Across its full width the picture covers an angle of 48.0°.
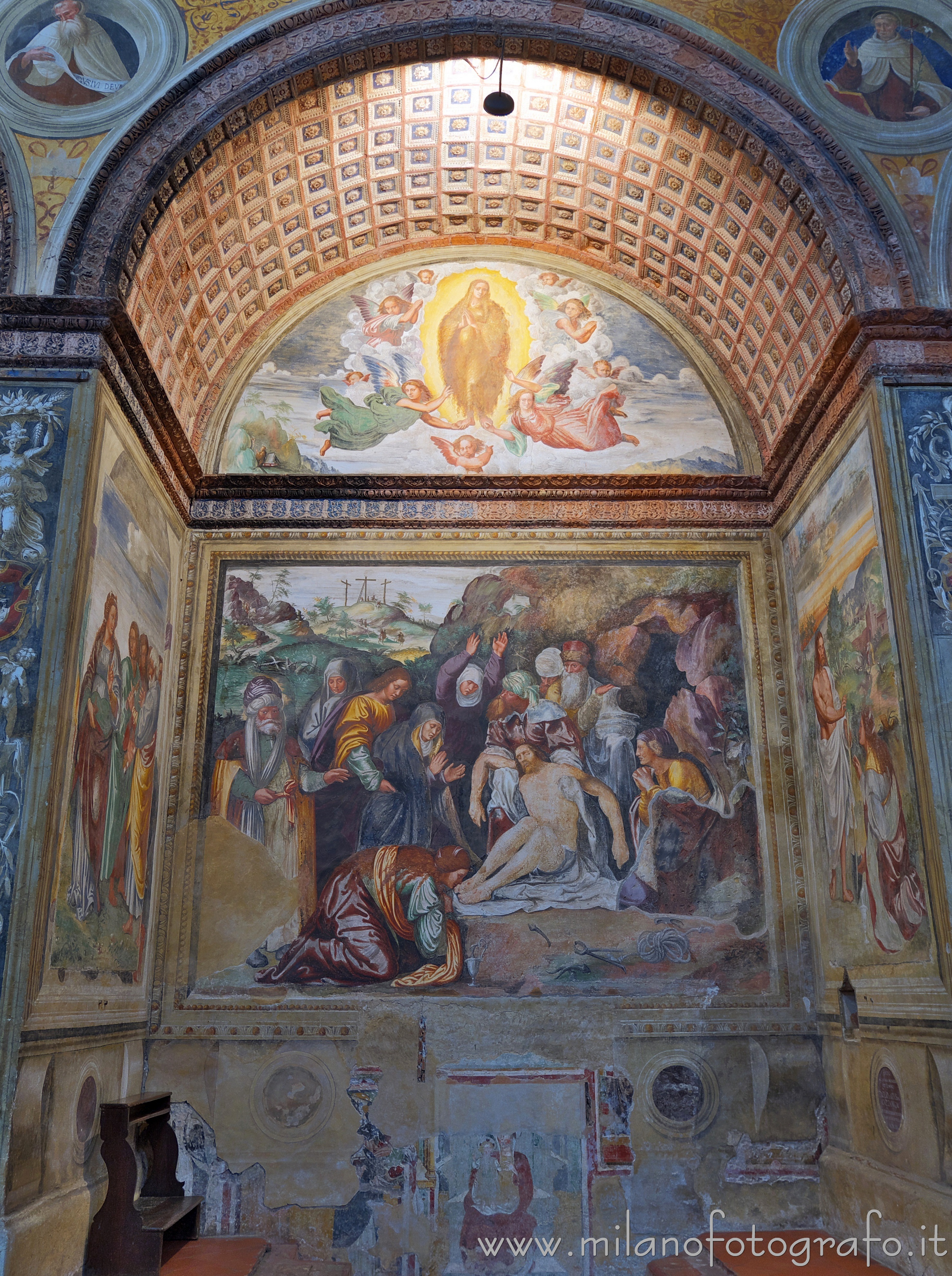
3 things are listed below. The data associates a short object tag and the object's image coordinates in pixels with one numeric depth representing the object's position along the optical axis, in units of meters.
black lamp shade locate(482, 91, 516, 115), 10.56
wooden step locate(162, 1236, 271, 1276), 8.38
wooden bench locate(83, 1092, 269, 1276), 8.06
